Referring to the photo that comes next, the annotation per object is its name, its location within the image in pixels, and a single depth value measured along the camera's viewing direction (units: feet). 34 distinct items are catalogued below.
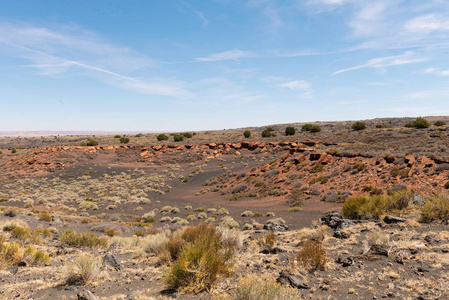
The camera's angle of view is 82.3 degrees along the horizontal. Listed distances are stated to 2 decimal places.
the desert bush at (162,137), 226.58
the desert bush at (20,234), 34.19
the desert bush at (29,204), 80.75
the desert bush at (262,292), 13.97
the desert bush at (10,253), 25.23
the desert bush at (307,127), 215.20
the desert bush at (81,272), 21.54
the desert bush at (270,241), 30.12
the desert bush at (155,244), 29.45
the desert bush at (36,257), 26.48
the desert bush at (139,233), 50.08
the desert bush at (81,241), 35.06
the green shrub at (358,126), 181.80
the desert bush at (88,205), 85.40
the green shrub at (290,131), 198.39
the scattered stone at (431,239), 26.25
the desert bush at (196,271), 19.27
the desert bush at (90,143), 203.51
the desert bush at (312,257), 23.16
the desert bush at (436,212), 34.45
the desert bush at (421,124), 151.53
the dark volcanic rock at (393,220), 36.03
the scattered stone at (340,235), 33.21
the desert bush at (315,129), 207.03
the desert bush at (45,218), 53.72
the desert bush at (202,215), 70.53
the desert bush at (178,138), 220.43
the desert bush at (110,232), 48.91
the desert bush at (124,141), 221.87
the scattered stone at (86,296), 17.50
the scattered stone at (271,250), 29.36
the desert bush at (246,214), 69.87
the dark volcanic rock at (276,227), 45.61
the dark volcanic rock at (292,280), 19.57
